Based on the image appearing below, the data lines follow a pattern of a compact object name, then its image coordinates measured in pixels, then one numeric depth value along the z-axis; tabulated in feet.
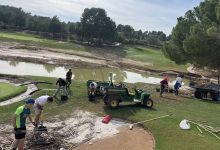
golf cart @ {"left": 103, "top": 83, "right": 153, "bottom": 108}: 33.71
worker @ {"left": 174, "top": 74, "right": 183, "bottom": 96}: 45.85
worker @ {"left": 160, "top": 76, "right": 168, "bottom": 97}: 43.76
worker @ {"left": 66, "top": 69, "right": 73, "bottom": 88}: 42.94
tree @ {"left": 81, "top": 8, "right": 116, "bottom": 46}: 147.91
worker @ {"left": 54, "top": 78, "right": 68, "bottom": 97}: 37.26
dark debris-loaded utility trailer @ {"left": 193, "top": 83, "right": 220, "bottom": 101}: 46.34
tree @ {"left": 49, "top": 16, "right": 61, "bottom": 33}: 163.87
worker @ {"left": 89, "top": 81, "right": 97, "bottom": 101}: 36.45
